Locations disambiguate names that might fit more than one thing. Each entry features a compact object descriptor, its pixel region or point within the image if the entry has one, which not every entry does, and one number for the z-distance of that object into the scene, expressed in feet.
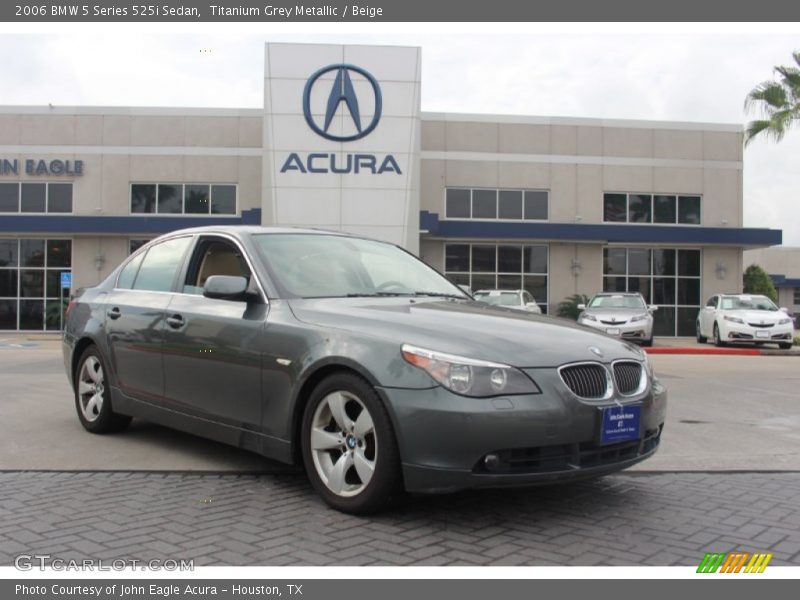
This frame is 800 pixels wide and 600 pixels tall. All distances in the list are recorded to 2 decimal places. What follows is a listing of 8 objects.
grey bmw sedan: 12.12
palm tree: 88.63
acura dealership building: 90.99
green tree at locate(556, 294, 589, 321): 91.15
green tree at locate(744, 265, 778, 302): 132.77
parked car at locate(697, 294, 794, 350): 67.97
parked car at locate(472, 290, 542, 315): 67.15
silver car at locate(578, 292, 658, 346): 66.18
